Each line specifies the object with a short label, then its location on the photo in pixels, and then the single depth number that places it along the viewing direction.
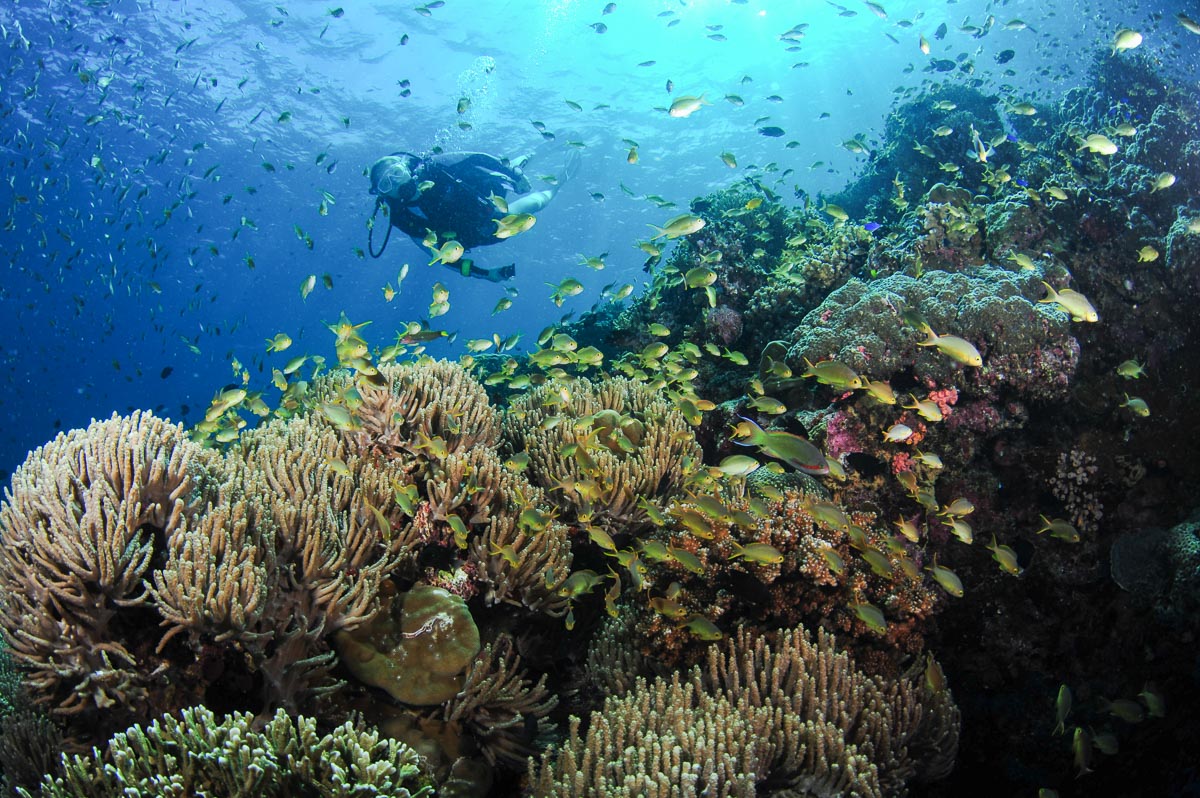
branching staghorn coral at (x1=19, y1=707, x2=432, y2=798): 2.63
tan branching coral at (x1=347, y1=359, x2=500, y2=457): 5.14
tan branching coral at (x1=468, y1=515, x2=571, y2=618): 4.38
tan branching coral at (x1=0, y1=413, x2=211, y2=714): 2.90
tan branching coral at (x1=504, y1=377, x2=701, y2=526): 5.06
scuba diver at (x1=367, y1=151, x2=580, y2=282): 12.94
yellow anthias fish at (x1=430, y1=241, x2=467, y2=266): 7.89
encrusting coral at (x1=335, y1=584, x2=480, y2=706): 3.77
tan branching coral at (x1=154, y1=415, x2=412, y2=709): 3.05
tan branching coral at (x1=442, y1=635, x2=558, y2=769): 3.91
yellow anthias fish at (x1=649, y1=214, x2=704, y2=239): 7.20
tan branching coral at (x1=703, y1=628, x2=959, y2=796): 3.47
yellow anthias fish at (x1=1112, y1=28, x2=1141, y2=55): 8.70
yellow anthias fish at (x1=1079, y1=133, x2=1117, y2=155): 8.16
